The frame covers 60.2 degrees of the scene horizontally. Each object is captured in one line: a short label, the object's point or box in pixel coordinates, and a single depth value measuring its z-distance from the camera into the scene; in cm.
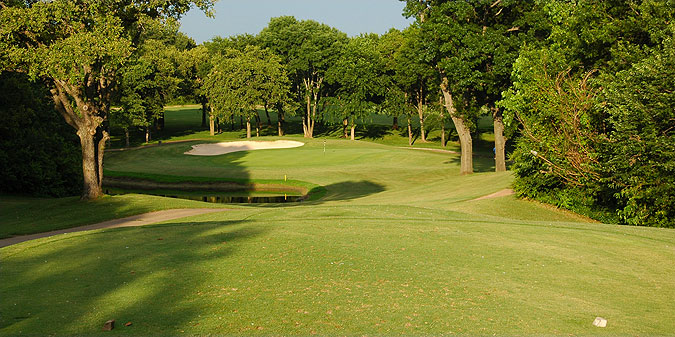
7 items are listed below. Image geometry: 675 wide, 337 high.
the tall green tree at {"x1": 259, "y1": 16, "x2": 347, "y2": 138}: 9025
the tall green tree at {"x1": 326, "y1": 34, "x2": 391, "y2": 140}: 8900
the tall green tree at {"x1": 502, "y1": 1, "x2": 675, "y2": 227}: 2212
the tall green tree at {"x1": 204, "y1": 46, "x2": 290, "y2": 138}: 8569
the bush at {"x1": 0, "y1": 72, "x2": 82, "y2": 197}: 3750
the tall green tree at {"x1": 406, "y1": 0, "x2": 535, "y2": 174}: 4175
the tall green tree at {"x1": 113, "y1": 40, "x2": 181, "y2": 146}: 8094
